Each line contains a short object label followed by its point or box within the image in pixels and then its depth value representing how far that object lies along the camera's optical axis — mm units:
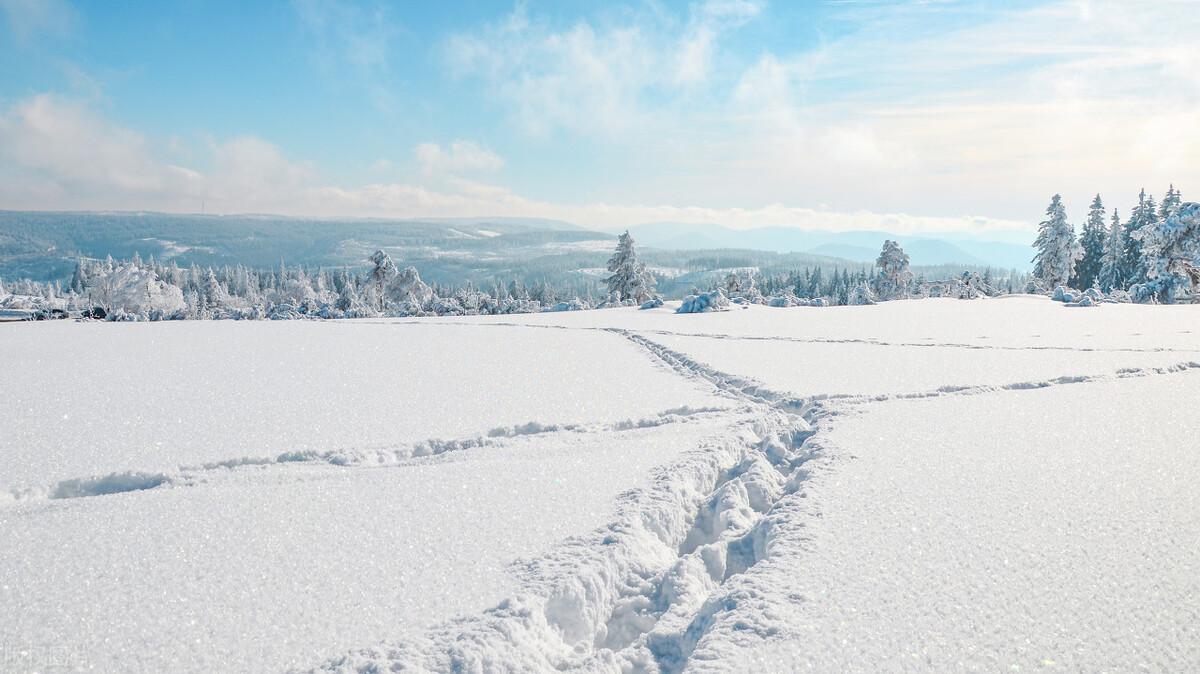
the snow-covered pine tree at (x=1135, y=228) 52672
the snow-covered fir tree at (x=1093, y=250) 55438
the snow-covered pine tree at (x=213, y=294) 93850
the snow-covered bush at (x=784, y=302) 25344
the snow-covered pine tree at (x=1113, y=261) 53562
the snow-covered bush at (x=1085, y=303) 20250
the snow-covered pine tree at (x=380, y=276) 47375
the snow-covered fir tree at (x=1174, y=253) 24406
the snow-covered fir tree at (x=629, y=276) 41344
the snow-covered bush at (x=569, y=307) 24670
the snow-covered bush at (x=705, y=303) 20219
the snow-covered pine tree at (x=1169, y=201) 48034
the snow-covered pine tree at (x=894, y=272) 46550
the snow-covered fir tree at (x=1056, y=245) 44938
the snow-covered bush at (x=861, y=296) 33775
